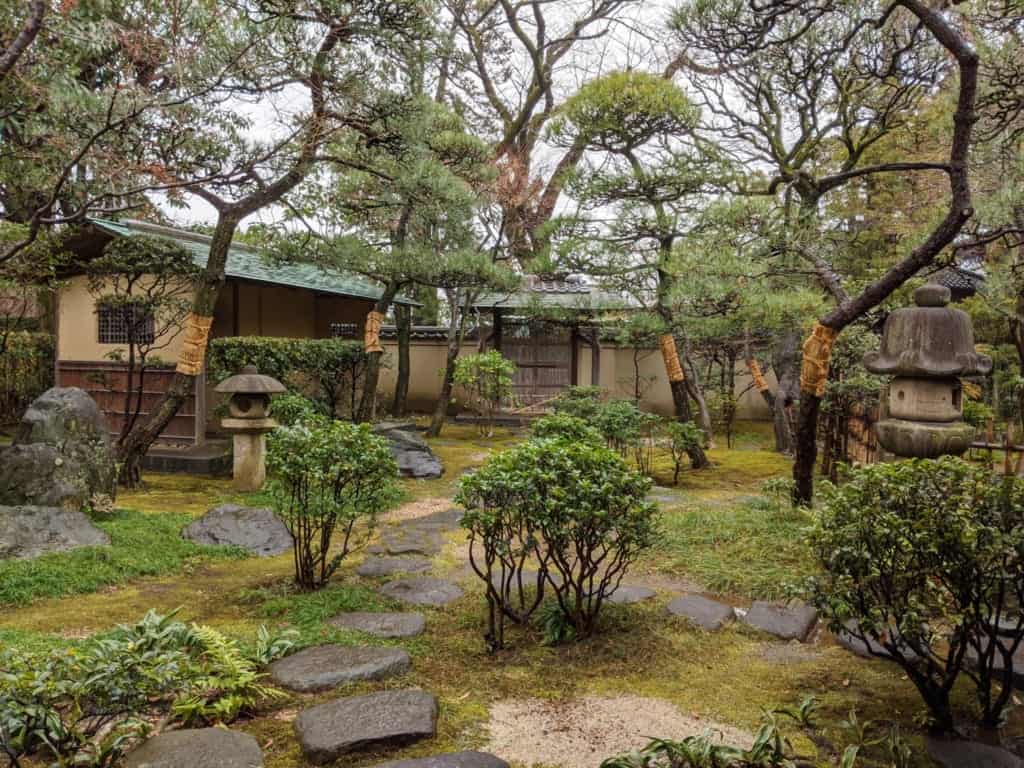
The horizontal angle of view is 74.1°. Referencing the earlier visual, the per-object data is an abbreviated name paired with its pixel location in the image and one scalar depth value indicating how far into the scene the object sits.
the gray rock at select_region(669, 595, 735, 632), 4.14
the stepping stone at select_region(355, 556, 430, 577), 5.14
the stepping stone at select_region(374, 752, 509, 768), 2.40
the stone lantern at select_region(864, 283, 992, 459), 4.79
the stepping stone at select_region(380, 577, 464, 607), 4.49
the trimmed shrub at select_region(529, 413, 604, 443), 6.14
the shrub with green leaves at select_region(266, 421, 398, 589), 4.51
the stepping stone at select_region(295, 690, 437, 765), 2.55
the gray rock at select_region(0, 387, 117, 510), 5.88
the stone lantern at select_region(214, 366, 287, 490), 8.01
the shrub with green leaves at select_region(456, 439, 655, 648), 3.54
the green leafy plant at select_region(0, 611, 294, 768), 2.31
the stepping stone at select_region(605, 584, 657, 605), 4.43
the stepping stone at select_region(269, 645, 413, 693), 3.15
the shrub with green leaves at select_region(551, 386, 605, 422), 9.55
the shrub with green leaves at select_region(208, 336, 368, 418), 10.16
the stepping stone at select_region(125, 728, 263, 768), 2.37
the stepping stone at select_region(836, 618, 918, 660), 3.63
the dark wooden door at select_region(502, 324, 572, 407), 17.02
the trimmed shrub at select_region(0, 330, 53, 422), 12.31
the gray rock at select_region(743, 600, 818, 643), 4.02
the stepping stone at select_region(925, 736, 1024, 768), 2.46
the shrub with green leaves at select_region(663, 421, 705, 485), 9.11
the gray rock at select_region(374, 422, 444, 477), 9.67
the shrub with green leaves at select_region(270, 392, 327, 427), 9.08
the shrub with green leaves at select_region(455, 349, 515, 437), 13.16
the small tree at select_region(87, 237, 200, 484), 8.41
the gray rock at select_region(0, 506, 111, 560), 4.95
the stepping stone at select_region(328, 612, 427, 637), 3.86
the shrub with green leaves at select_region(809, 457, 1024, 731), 2.63
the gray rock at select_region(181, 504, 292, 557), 5.80
